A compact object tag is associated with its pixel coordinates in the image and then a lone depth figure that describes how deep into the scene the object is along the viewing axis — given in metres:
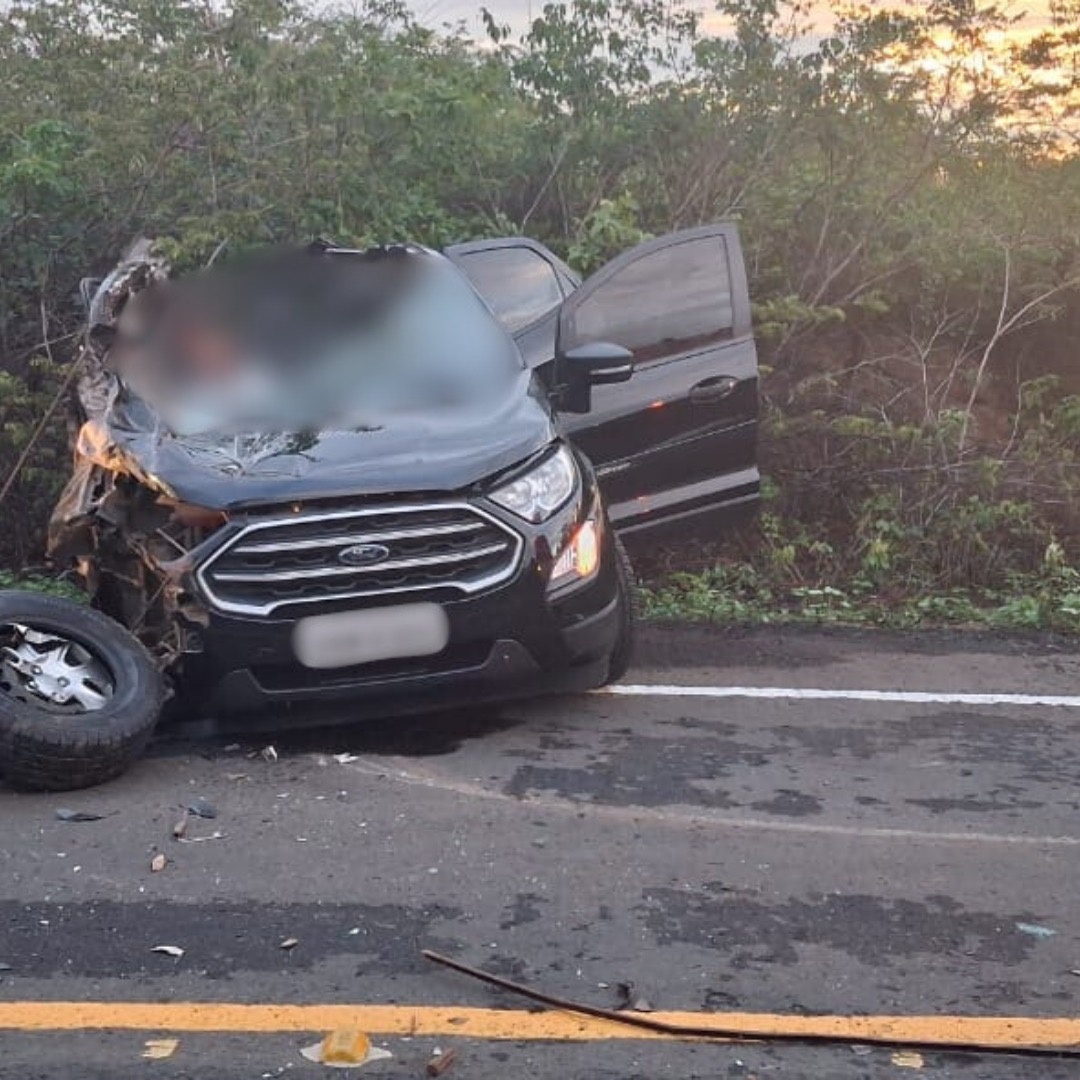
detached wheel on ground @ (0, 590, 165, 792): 4.65
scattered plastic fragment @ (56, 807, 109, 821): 4.54
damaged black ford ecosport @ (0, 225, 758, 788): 4.87
